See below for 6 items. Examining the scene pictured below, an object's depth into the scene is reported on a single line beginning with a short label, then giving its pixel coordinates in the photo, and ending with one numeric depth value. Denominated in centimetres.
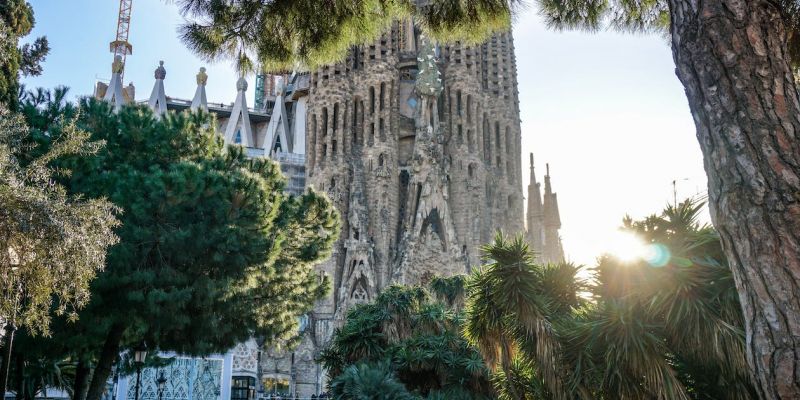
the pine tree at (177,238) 1188
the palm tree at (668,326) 743
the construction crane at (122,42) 5531
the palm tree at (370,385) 1245
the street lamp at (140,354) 1393
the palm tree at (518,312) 873
